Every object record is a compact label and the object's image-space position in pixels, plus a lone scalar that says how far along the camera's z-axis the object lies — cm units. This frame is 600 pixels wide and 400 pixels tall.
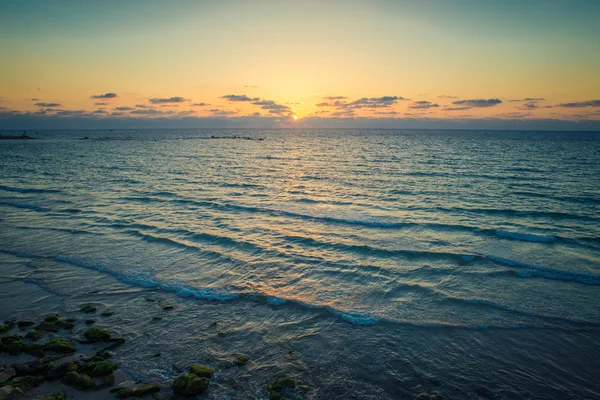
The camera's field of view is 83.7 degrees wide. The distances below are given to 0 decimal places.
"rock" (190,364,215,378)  799
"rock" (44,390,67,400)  710
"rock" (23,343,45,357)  888
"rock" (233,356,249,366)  860
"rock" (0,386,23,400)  713
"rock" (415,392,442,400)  755
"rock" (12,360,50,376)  807
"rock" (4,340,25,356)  883
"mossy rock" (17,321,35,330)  1020
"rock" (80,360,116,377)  807
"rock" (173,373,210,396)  741
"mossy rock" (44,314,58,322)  1045
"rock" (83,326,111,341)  959
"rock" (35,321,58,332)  1000
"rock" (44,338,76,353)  895
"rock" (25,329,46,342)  949
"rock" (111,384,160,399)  738
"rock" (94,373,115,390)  766
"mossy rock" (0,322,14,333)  992
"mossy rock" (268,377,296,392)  771
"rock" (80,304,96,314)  1120
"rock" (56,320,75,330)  1019
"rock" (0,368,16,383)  777
